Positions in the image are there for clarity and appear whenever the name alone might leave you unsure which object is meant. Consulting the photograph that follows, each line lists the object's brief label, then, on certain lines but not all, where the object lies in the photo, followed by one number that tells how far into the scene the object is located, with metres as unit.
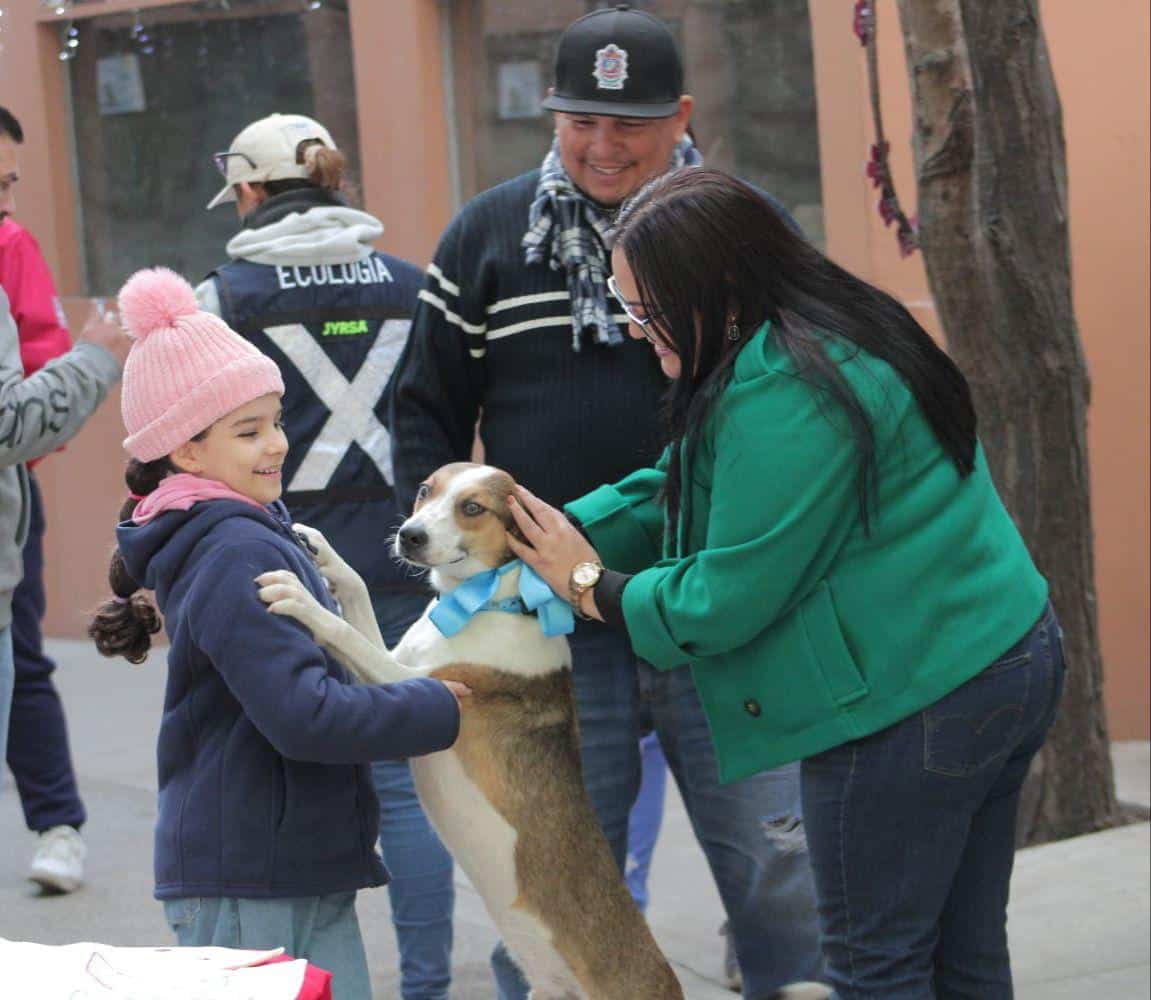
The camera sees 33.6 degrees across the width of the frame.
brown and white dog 3.38
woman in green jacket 2.91
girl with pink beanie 2.93
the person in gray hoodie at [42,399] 4.59
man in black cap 3.88
